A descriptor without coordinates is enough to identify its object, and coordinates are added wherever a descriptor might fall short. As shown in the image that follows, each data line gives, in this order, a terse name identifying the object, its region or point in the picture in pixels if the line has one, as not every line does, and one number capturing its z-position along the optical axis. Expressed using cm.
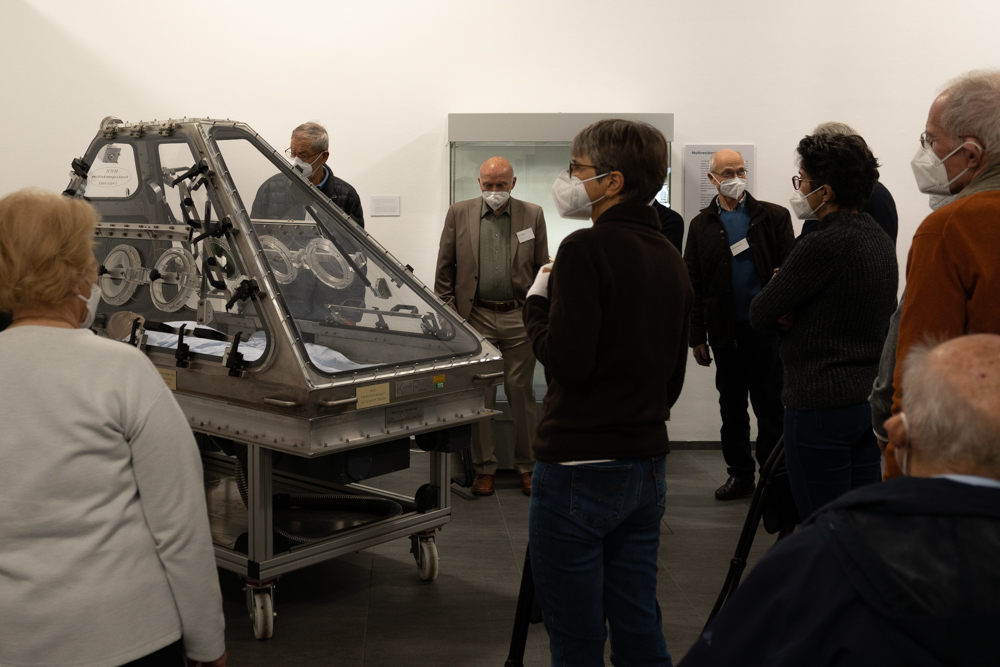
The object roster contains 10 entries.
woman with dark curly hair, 241
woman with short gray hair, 181
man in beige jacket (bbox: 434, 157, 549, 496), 496
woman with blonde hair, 138
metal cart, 276
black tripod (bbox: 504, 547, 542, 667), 231
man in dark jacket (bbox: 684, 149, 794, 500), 466
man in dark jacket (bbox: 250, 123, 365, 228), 451
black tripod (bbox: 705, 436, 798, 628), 282
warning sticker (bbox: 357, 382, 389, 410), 276
